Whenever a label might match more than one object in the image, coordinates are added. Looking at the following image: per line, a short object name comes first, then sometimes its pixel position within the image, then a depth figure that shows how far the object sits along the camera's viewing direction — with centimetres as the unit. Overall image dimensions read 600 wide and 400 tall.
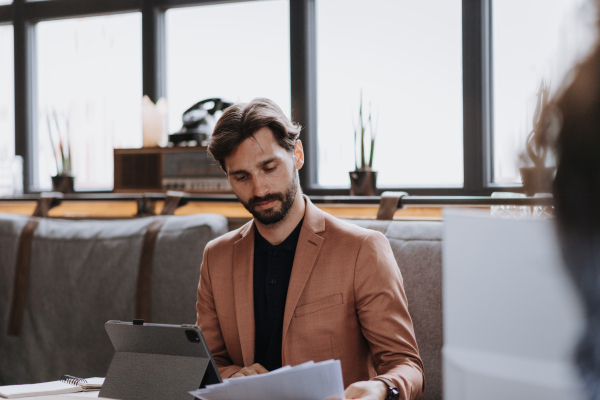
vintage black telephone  286
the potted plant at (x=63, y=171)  333
